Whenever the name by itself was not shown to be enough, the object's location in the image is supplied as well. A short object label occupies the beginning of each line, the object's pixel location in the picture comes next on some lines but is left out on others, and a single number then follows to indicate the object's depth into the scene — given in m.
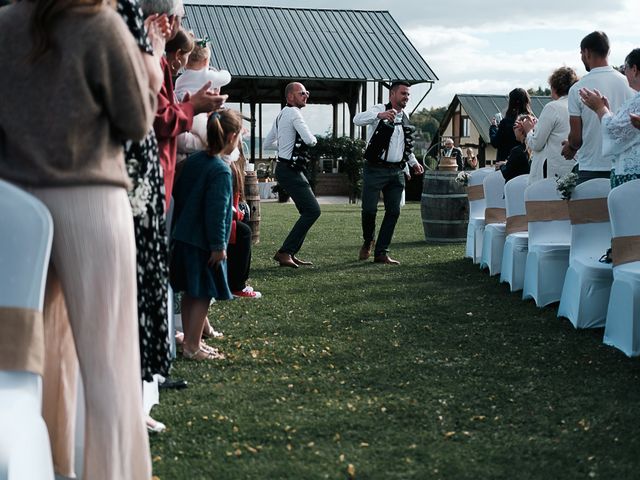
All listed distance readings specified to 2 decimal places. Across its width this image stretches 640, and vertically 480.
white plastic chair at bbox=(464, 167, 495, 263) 9.73
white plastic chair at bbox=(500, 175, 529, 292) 7.79
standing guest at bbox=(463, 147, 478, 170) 20.74
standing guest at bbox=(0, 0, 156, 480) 2.51
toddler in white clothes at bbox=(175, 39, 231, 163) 4.96
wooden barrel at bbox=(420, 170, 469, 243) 11.98
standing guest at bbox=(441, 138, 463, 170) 22.89
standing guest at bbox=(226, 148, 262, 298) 6.14
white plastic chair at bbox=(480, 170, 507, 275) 8.86
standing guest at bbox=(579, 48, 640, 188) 5.51
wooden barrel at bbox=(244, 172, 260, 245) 11.54
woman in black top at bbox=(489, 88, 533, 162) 9.08
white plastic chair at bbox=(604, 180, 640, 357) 5.17
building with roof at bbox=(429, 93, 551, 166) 46.56
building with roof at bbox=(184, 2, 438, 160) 28.56
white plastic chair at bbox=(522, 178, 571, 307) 6.83
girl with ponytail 4.77
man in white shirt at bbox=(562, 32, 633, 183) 6.66
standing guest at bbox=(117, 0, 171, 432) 2.98
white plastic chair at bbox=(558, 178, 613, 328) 5.91
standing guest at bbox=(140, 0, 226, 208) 3.49
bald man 9.40
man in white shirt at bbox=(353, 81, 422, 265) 9.74
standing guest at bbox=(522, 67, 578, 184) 7.60
